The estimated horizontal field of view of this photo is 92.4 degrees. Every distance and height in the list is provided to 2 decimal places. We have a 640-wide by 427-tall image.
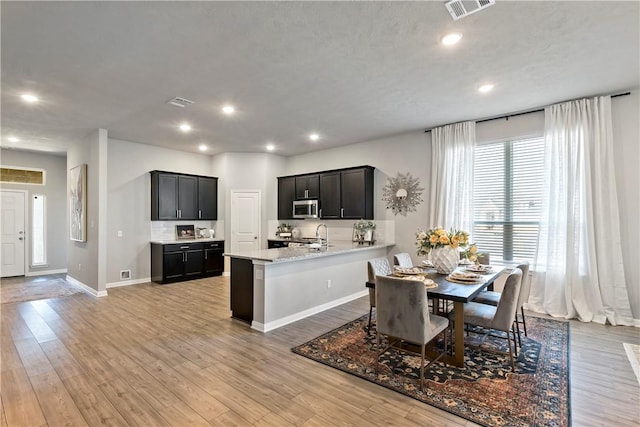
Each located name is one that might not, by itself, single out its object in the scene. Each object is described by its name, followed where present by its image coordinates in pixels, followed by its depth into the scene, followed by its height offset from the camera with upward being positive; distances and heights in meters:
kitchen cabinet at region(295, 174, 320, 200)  7.01 +0.61
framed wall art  5.92 +0.21
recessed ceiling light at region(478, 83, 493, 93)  3.75 +1.55
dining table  2.67 -0.73
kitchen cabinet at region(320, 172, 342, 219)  6.62 +0.37
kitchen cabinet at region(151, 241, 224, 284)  6.40 -1.06
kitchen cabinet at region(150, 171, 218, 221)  6.69 +0.37
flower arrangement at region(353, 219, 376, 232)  6.17 -0.27
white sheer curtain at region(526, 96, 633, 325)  4.02 -0.14
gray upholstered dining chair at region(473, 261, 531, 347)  3.14 -0.97
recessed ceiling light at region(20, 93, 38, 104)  3.97 +1.53
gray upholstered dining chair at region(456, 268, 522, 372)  2.74 -0.93
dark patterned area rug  2.21 -1.44
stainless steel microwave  7.00 +0.09
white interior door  7.45 -0.18
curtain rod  4.59 +1.52
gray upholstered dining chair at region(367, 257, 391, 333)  3.54 -0.69
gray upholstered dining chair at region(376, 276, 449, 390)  2.52 -0.86
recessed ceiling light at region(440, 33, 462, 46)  2.70 +1.55
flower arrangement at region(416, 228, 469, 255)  3.45 -0.31
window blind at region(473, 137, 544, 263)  4.71 +0.24
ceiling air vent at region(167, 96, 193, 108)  4.12 +1.52
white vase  3.53 -0.54
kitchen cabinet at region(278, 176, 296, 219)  7.52 +0.41
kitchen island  3.85 -0.99
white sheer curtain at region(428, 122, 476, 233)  5.12 +0.62
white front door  7.07 -0.46
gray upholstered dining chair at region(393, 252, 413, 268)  4.14 -0.66
